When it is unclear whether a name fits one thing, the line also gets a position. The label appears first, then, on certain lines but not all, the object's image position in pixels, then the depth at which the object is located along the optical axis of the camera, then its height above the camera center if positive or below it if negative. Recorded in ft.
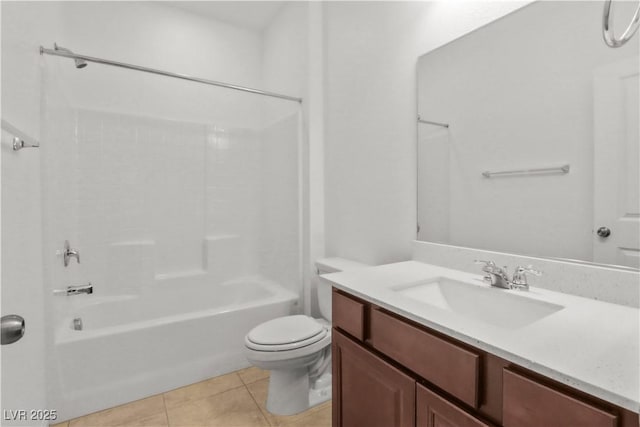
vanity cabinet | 1.93 -1.41
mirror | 3.12 +0.86
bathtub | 5.35 -2.61
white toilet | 5.13 -2.51
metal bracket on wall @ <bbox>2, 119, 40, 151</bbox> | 2.79 +0.76
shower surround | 5.68 -0.86
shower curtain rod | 5.31 +2.87
